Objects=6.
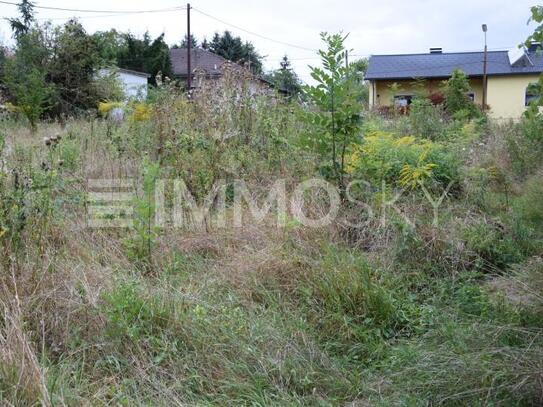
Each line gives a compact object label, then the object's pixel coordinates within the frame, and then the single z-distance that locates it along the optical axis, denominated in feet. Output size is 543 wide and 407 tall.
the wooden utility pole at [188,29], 72.74
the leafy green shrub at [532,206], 14.74
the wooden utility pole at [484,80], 77.73
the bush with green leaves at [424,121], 29.43
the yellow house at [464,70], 85.40
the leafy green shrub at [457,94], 53.47
